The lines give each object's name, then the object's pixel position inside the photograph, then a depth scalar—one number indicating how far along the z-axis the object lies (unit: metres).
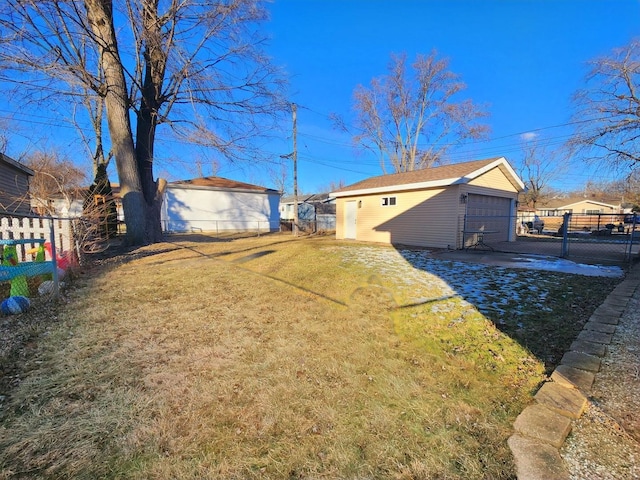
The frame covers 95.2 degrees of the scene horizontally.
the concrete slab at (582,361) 2.44
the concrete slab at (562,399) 1.92
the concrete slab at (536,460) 1.46
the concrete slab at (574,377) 2.18
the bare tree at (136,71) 8.20
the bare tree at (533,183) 37.97
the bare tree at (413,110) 25.03
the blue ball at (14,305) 3.70
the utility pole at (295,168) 17.20
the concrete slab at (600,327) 3.20
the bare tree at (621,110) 9.66
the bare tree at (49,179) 8.61
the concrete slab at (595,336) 2.95
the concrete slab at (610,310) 3.70
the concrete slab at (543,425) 1.69
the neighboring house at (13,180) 9.85
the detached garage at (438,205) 10.30
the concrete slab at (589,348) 2.70
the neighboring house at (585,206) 42.47
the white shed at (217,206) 19.94
